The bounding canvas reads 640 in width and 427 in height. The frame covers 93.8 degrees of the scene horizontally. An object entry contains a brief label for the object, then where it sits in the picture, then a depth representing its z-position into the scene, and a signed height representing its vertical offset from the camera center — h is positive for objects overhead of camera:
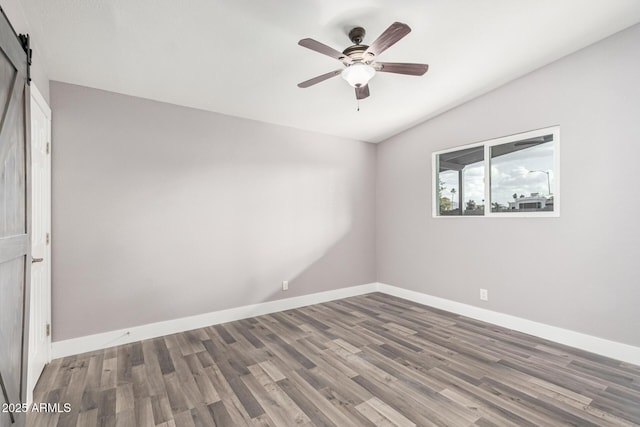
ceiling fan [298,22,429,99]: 2.19 +1.21
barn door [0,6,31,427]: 1.36 -0.02
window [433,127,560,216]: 3.25 +0.45
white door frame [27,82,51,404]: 2.30 -0.24
